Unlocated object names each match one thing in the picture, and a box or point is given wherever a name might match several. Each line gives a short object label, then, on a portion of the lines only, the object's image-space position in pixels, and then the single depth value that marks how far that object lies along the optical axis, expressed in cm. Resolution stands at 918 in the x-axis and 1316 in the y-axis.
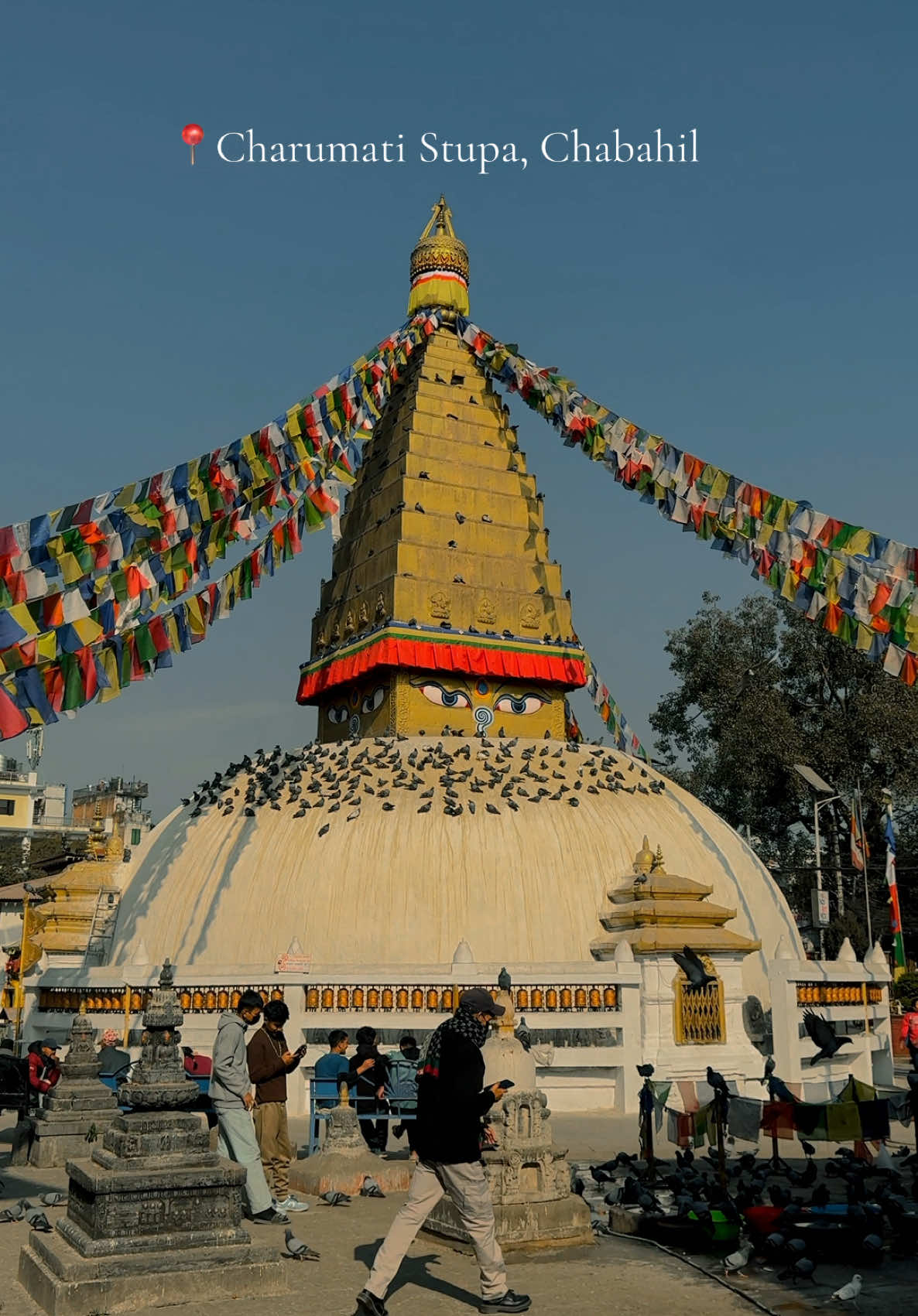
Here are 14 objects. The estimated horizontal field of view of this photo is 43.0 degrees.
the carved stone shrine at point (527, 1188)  869
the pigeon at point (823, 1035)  1501
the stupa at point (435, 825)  1778
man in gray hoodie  924
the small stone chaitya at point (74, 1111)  1247
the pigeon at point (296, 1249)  826
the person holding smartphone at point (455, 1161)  705
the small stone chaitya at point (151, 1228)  711
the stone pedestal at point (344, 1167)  1102
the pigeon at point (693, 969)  1752
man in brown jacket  1039
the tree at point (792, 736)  3969
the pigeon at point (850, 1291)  712
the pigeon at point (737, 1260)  800
